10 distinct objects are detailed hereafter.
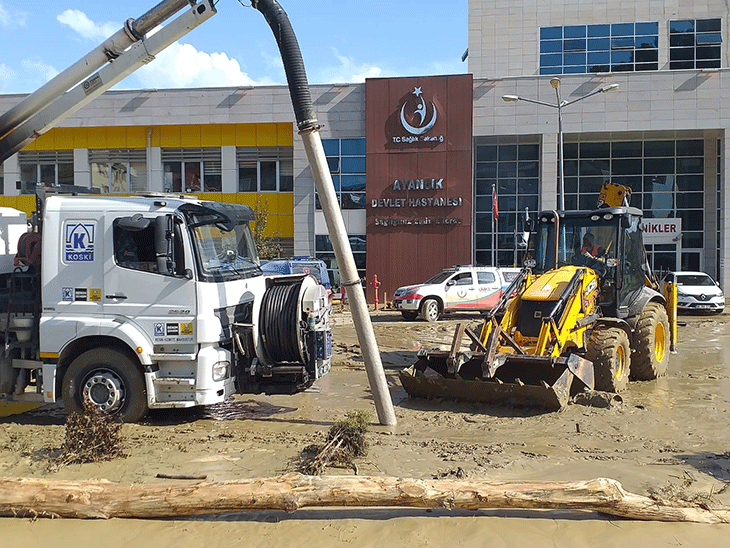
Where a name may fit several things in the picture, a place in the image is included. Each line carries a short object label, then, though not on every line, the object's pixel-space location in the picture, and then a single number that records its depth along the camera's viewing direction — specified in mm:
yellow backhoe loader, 9461
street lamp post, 23888
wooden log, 5508
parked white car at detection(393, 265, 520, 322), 22578
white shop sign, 33750
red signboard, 32312
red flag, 31594
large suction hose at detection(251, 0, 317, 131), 8125
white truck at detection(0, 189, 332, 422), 8453
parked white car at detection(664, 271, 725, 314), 24375
